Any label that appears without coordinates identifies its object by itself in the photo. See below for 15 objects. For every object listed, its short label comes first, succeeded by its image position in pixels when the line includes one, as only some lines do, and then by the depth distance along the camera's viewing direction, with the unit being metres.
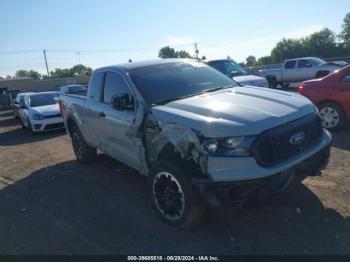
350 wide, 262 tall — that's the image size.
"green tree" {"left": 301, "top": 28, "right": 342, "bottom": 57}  78.12
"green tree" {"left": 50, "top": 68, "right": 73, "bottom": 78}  114.52
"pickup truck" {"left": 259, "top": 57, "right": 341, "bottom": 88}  21.27
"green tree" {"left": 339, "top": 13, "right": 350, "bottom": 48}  91.75
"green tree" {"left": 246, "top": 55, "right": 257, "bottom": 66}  110.93
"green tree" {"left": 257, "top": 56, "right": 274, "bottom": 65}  96.75
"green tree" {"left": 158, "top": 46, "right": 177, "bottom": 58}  106.56
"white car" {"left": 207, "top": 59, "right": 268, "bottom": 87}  12.51
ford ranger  3.66
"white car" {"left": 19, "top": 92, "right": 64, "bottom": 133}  12.84
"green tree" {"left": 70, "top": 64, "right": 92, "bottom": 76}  117.72
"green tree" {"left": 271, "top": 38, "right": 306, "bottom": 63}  85.28
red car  7.89
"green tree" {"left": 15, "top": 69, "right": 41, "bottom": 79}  127.59
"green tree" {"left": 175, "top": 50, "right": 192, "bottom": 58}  101.43
